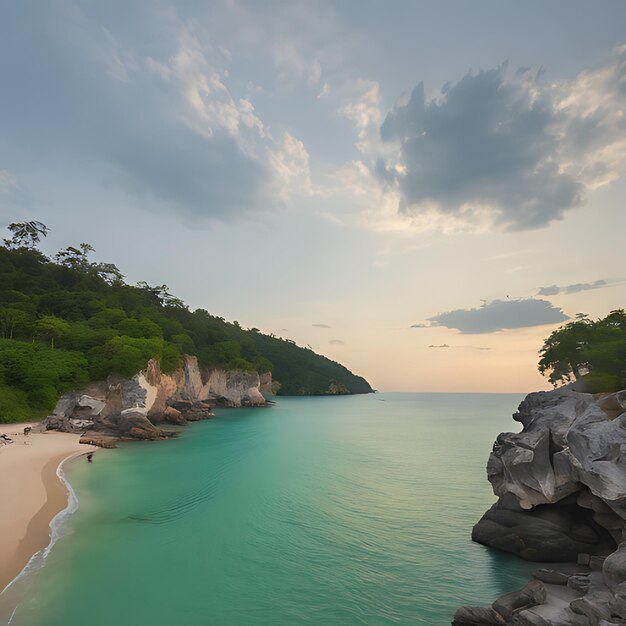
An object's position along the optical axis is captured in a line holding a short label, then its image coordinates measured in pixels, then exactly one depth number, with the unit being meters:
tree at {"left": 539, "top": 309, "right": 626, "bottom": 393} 19.30
